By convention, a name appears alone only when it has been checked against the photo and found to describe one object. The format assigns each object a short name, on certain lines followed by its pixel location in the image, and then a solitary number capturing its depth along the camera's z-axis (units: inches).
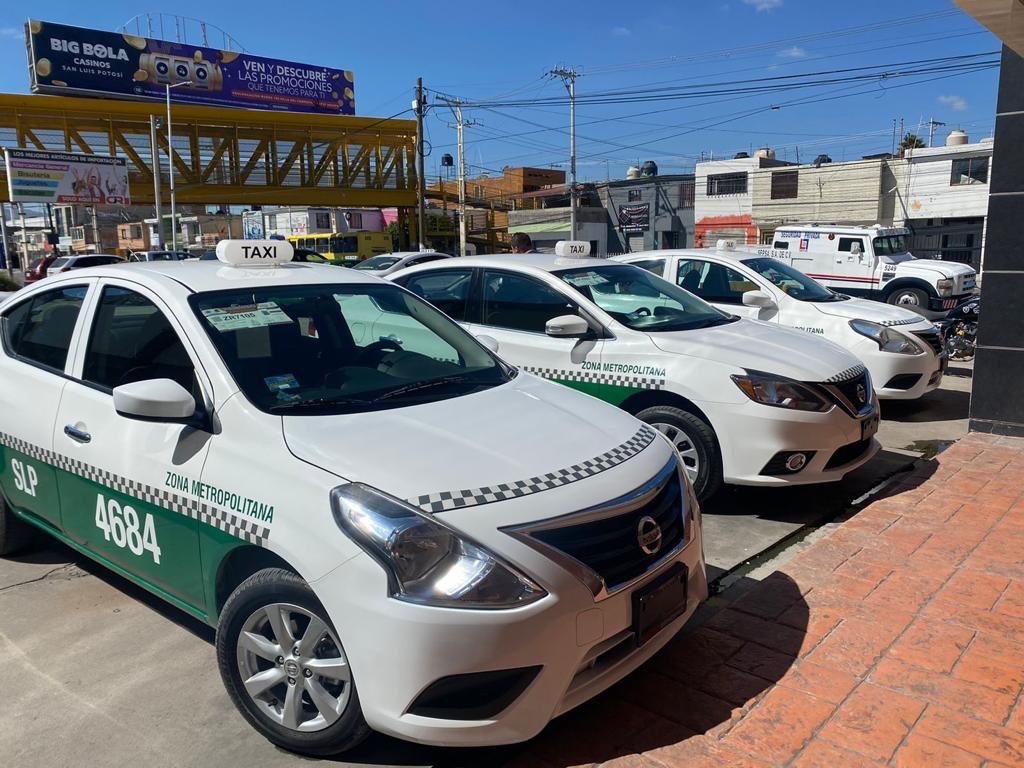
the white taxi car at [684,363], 191.8
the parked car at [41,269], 1142.5
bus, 1851.6
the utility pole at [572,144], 1721.2
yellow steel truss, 1497.3
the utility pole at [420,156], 1504.7
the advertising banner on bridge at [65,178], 1333.7
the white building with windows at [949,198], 1400.1
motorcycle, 426.6
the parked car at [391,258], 674.7
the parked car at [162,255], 851.9
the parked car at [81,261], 1005.8
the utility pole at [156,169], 1333.7
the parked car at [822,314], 306.0
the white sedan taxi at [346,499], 92.7
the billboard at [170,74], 1579.7
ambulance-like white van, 649.0
